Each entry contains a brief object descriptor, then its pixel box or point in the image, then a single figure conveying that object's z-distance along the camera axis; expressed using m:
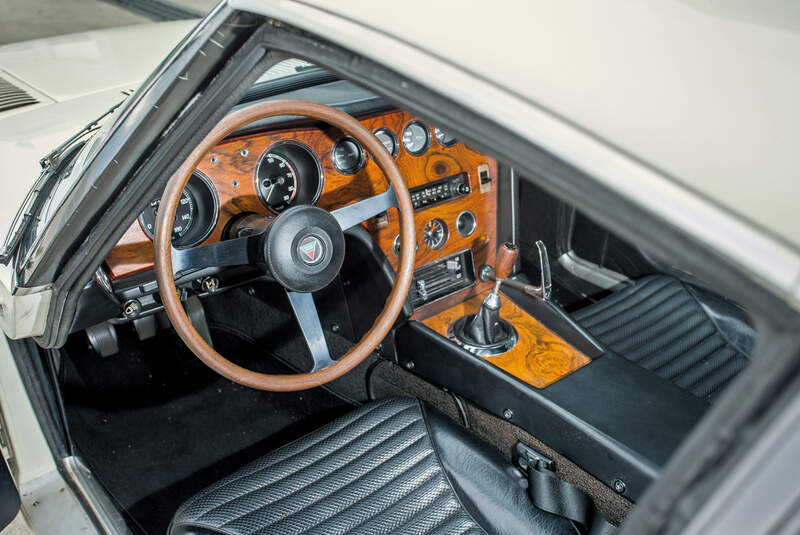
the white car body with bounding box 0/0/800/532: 0.49
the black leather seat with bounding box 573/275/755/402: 2.03
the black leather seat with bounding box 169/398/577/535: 1.45
